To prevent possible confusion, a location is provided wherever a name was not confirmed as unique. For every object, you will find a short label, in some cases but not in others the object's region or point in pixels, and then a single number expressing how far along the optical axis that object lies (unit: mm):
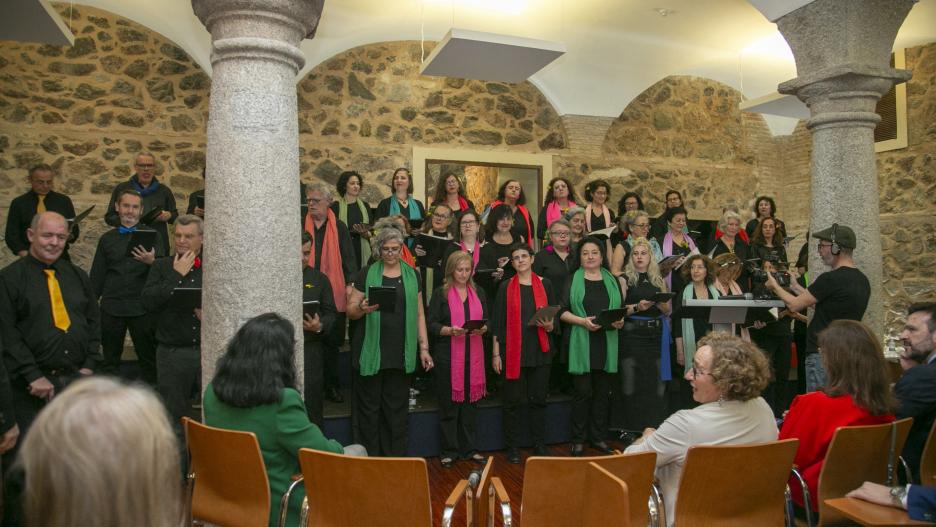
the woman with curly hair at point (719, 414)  2227
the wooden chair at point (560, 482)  2016
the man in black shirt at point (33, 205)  5207
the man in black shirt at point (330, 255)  4820
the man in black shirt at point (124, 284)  4258
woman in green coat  2170
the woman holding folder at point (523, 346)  4336
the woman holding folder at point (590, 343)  4453
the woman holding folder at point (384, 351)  4043
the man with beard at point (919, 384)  2521
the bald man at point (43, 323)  2916
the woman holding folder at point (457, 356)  4215
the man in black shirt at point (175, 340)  3582
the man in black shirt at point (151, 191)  5375
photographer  3746
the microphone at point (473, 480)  2208
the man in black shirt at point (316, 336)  4004
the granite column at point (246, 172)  2717
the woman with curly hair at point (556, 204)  6082
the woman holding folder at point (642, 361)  4617
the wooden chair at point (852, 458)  2250
